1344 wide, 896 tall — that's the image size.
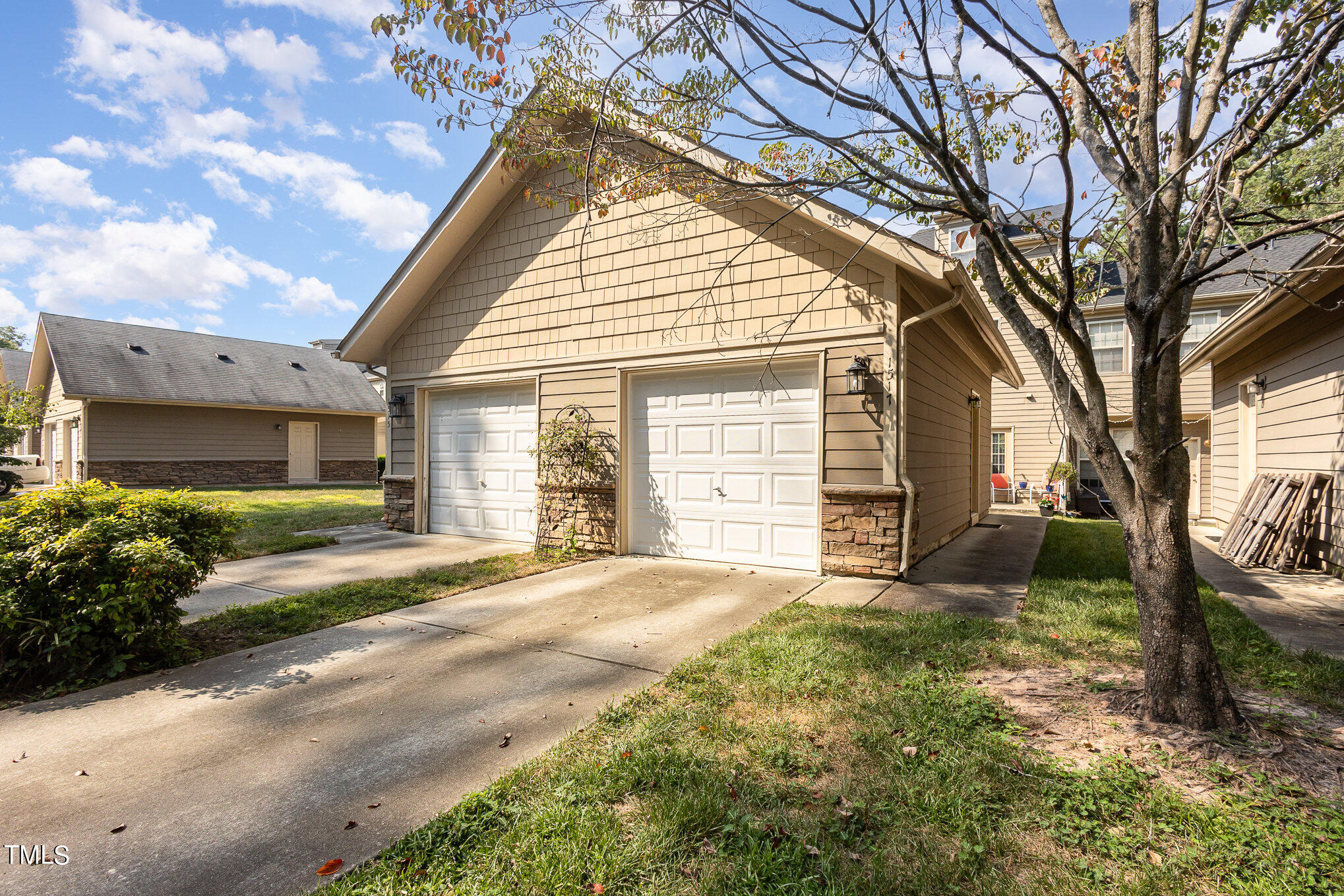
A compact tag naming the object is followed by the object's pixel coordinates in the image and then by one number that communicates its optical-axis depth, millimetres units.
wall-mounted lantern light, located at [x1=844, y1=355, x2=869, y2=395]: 5953
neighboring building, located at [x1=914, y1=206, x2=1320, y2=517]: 14234
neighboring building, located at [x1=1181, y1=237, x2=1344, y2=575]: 6180
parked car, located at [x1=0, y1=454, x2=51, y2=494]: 18734
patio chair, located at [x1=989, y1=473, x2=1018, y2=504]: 16734
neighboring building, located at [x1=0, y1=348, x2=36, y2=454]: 20906
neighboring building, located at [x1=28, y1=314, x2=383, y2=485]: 17203
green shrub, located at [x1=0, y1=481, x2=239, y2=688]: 3258
